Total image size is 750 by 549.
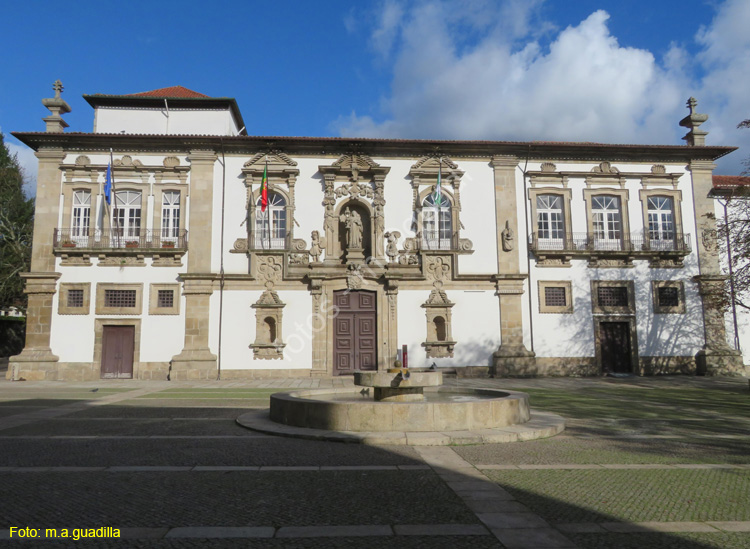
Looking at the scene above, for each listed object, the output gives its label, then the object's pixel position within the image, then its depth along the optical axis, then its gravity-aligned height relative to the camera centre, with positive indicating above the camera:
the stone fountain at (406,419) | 7.99 -1.37
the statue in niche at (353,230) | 21.91 +4.56
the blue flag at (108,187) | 20.86 +6.16
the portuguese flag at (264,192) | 21.03 +5.93
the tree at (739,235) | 18.00 +3.74
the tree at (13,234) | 31.89 +6.89
